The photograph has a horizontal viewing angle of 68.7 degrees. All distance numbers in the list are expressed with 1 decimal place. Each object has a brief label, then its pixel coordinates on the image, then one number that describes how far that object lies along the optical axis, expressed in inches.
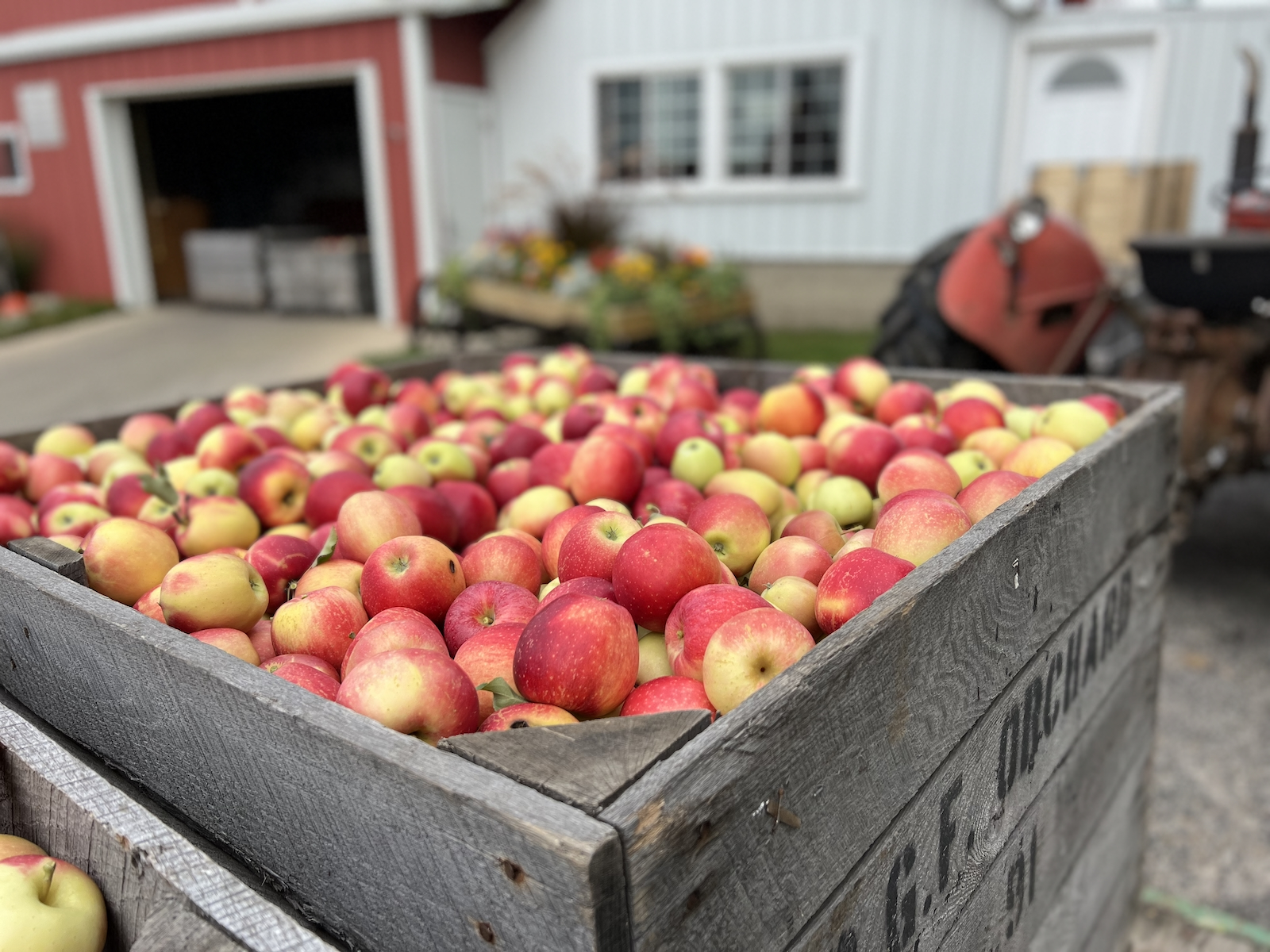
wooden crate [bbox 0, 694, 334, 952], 29.1
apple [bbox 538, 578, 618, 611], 47.2
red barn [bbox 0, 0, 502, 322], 423.8
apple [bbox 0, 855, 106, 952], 32.3
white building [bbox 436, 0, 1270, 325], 370.3
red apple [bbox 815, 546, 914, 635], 42.5
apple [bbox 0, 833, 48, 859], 36.1
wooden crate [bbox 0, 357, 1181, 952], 26.8
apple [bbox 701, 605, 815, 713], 38.1
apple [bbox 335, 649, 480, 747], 35.7
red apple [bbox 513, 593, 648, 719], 38.1
